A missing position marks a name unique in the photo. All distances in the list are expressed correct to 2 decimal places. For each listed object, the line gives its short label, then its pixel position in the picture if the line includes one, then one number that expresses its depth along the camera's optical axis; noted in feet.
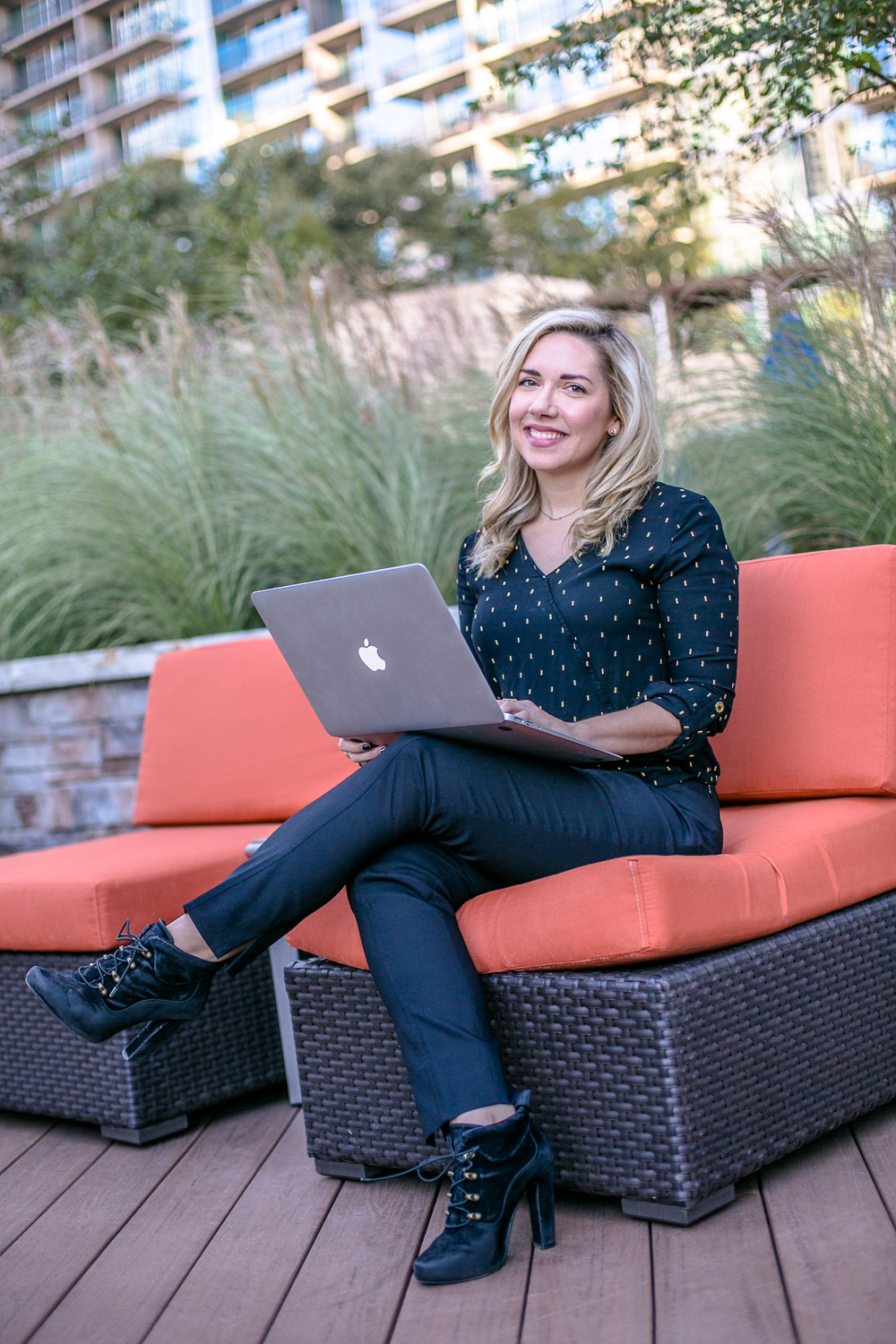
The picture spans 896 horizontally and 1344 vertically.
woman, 5.19
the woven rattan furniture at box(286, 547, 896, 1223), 5.17
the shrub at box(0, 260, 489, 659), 12.05
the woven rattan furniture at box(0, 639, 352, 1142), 7.12
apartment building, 97.71
